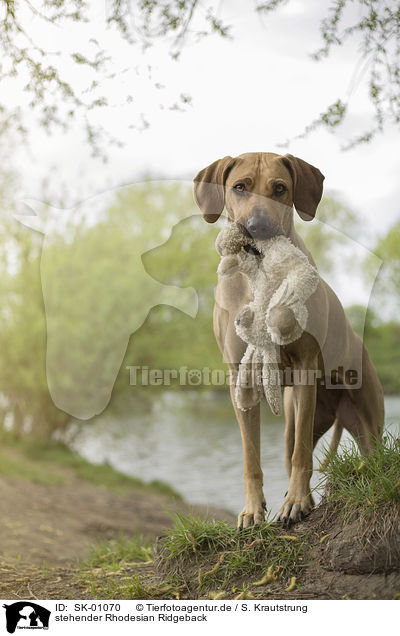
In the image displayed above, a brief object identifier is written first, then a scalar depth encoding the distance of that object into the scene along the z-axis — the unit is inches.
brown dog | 112.9
